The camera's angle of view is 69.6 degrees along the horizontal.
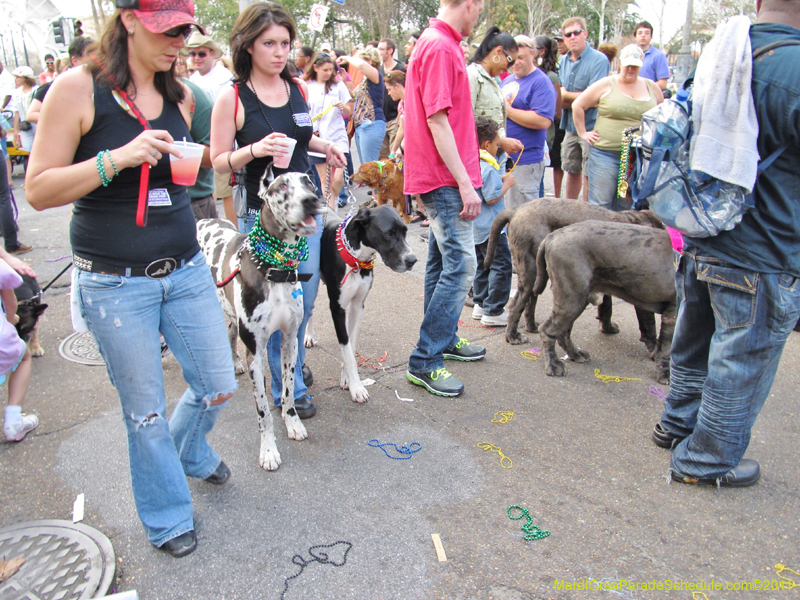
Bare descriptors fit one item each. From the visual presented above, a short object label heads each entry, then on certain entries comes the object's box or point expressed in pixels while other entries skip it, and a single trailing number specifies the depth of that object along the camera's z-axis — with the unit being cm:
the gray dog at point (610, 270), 406
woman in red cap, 201
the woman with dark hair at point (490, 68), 481
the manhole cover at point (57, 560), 235
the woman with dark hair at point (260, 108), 302
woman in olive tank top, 603
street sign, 1194
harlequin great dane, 292
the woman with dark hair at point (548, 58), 776
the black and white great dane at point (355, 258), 361
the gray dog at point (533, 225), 465
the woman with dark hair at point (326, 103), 788
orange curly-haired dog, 797
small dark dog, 389
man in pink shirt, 346
